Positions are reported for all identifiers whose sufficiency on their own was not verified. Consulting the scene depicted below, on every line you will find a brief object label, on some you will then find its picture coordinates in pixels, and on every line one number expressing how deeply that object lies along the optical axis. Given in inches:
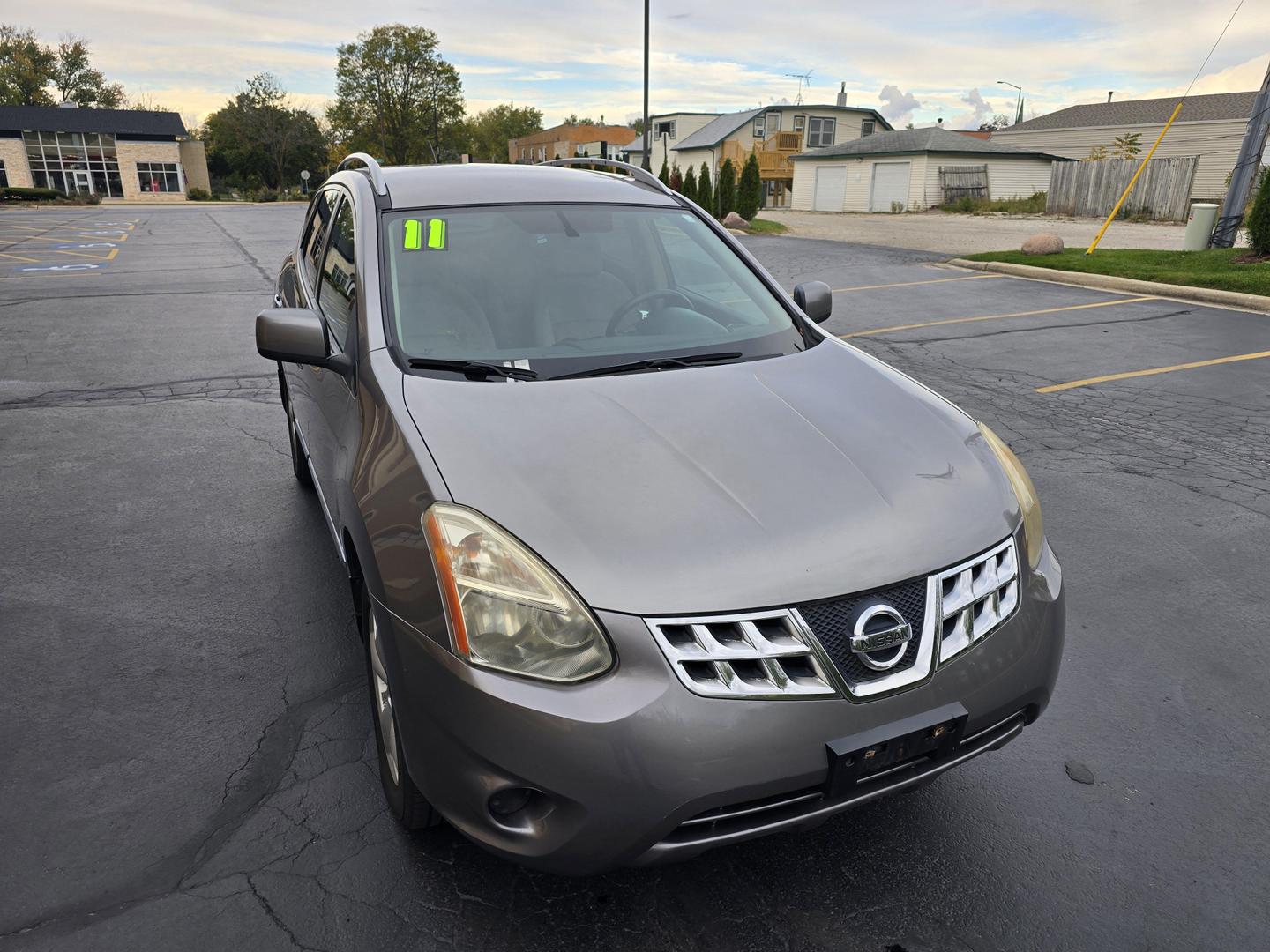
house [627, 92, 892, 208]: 2287.2
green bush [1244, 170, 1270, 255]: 536.1
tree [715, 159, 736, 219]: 1141.7
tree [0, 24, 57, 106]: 3479.3
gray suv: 74.2
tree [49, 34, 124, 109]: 3661.4
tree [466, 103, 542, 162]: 4761.3
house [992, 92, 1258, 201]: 1884.8
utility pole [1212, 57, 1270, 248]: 594.5
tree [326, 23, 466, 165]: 3577.8
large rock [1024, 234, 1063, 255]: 658.8
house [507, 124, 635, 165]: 3442.4
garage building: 1774.1
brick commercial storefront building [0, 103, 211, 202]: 2751.0
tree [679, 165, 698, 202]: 1187.9
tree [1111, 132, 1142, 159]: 1582.2
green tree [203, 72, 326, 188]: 3346.5
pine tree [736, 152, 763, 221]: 1083.3
